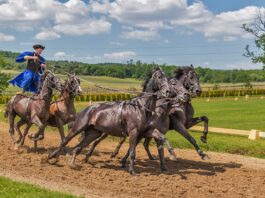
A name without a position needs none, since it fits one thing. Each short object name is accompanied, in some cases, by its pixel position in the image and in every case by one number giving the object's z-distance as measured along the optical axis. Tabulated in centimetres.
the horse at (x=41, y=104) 1294
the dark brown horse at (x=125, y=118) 1016
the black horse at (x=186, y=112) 1149
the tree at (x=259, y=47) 3738
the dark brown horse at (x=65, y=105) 1261
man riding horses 1384
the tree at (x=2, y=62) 6646
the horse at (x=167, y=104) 1057
